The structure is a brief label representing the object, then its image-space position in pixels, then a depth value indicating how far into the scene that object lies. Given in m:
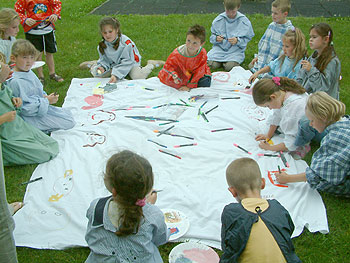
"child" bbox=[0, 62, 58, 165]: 3.57
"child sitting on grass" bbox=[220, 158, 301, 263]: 1.96
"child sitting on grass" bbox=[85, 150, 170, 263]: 1.87
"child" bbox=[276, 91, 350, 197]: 3.03
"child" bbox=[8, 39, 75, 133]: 3.88
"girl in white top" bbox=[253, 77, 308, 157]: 3.68
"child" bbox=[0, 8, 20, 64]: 4.73
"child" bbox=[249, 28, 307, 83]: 4.61
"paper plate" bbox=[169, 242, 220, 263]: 2.58
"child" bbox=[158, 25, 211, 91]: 5.24
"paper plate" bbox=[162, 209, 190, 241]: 2.83
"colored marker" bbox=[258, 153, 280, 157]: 3.82
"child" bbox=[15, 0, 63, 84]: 5.32
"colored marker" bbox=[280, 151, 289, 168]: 3.68
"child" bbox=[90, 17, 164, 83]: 5.62
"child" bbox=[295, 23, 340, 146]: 4.28
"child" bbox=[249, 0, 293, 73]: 5.38
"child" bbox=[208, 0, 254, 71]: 6.12
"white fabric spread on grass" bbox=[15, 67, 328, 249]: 2.97
